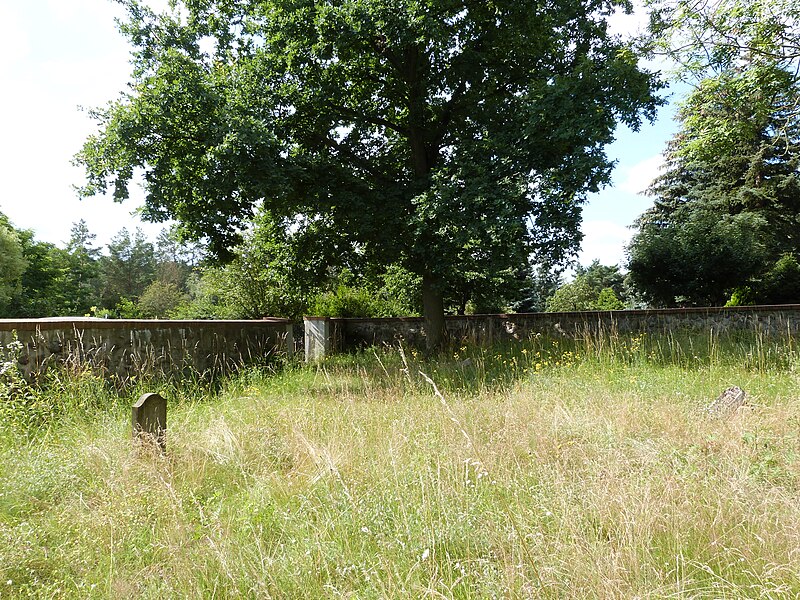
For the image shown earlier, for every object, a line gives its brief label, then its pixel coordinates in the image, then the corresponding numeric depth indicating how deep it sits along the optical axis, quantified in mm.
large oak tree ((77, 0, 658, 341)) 7883
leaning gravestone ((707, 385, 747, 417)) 4160
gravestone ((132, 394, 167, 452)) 3395
